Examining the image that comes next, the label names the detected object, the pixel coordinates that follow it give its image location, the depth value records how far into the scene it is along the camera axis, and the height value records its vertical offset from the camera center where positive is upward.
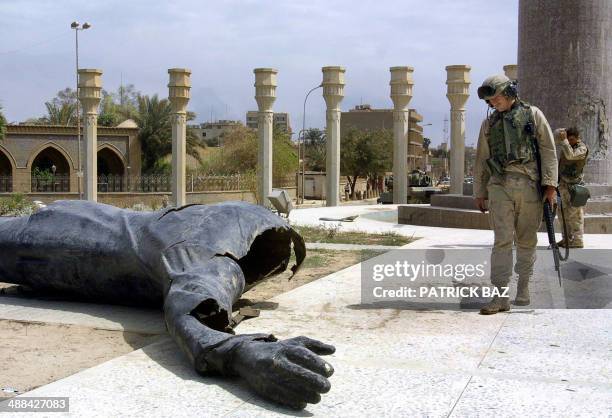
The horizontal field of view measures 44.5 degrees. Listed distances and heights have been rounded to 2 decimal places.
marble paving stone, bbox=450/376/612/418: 3.29 -1.08
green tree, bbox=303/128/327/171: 71.81 +1.54
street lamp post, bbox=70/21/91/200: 38.84 +6.48
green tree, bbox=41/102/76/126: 61.28 +4.41
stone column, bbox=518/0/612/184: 13.23 +1.82
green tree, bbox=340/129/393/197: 57.72 +0.88
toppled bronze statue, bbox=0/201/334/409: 4.18 -0.65
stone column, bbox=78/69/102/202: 34.38 +2.36
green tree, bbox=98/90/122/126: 61.41 +4.79
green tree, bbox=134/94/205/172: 49.34 +2.21
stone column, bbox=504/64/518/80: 31.95 +4.16
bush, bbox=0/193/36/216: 20.23 -1.17
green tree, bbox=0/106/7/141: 42.88 +2.33
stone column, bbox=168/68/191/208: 33.62 +2.10
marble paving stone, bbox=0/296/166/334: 5.02 -1.06
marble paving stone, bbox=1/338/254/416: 3.29 -1.06
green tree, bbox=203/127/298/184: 53.78 +0.71
